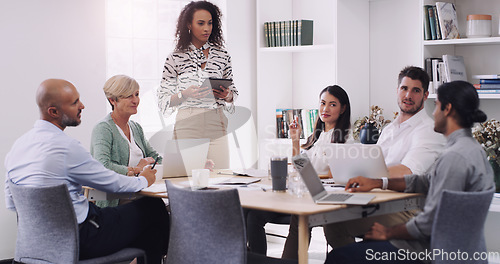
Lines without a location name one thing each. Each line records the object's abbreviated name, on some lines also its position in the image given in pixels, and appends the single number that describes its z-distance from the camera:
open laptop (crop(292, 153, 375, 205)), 2.59
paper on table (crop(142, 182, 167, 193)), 3.04
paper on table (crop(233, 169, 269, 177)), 3.53
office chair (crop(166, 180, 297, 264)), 2.48
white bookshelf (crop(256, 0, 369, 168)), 5.05
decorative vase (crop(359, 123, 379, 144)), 4.80
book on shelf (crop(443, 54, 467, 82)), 4.57
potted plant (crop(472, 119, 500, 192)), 4.11
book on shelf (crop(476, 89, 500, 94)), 4.36
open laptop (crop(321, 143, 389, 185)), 2.92
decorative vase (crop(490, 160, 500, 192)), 4.16
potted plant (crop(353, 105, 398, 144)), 4.81
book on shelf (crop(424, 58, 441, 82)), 4.62
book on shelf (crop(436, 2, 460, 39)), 4.53
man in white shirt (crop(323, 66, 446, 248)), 3.12
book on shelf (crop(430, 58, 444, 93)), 4.60
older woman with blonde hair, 3.42
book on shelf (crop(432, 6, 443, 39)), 4.56
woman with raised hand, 3.78
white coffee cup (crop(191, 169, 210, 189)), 3.03
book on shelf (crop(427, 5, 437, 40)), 4.57
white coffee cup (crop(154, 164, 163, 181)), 3.38
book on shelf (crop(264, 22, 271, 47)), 5.44
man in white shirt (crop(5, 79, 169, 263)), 2.80
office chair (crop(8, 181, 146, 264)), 2.65
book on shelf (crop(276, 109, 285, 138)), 5.49
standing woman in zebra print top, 4.26
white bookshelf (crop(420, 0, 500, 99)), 4.58
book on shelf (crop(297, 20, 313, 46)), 5.26
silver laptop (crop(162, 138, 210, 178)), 3.48
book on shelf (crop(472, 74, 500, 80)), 4.38
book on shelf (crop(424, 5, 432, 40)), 4.57
